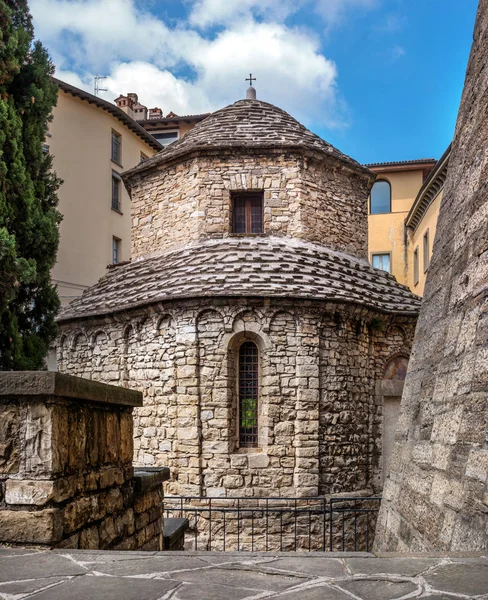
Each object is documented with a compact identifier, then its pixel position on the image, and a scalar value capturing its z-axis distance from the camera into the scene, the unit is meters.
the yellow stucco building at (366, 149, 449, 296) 26.61
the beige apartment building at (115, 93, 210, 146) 28.84
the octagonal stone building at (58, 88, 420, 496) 10.92
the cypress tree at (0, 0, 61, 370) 10.41
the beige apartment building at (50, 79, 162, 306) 21.16
